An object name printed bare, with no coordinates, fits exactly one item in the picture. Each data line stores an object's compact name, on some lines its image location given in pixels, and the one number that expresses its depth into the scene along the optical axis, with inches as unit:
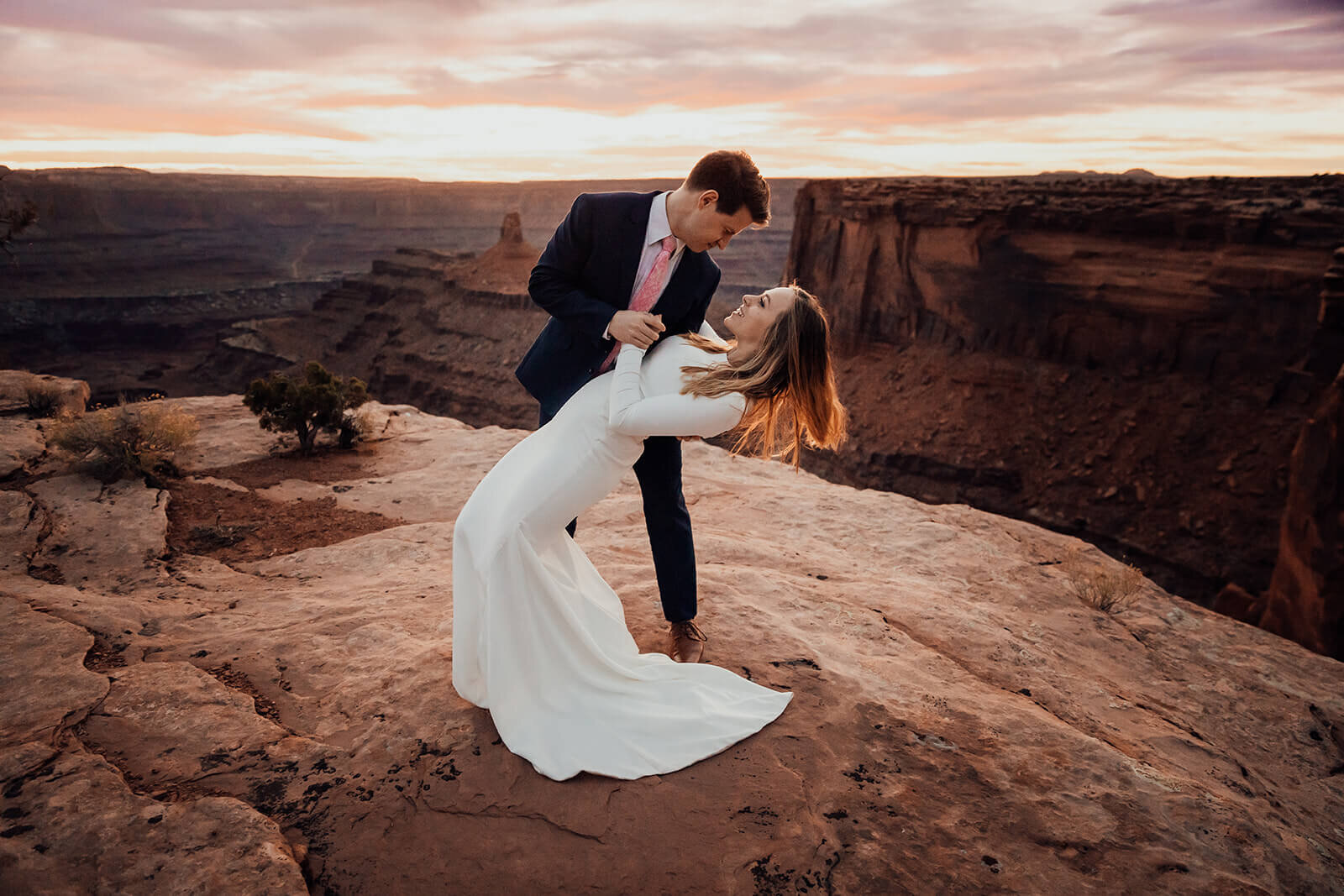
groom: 102.1
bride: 88.5
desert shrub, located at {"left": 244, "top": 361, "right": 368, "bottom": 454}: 269.9
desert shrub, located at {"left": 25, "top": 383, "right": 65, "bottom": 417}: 268.2
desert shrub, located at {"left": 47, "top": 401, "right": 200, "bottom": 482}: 199.8
